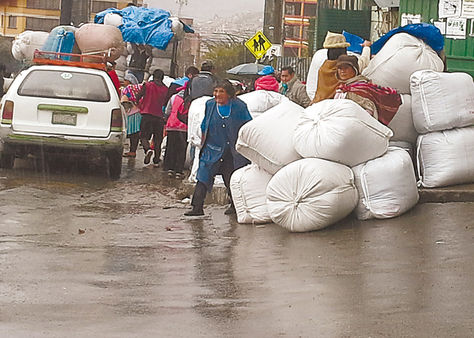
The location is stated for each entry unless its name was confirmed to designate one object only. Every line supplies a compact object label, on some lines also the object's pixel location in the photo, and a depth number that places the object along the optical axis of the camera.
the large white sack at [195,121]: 13.60
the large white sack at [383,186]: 9.10
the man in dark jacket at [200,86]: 14.74
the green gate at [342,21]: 22.44
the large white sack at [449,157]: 9.81
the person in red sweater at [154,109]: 17.02
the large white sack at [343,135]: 9.03
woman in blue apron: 10.83
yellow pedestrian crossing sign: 28.50
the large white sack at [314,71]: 12.19
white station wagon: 14.17
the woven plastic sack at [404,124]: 10.20
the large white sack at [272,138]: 9.62
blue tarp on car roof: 22.94
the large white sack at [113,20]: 23.12
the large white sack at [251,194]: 10.10
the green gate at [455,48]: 13.55
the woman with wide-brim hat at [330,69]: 10.88
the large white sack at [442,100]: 9.81
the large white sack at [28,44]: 22.92
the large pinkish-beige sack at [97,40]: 21.02
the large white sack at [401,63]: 10.30
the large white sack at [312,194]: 8.85
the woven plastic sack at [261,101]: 12.34
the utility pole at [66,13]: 26.98
